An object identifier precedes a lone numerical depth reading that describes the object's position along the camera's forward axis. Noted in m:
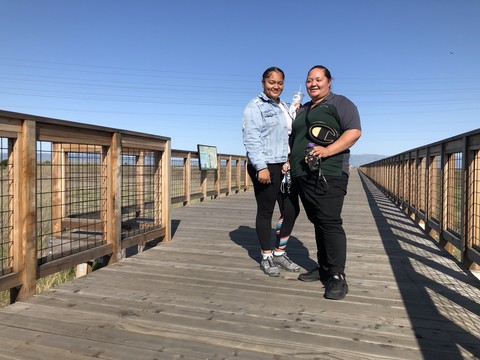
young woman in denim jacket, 2.73
